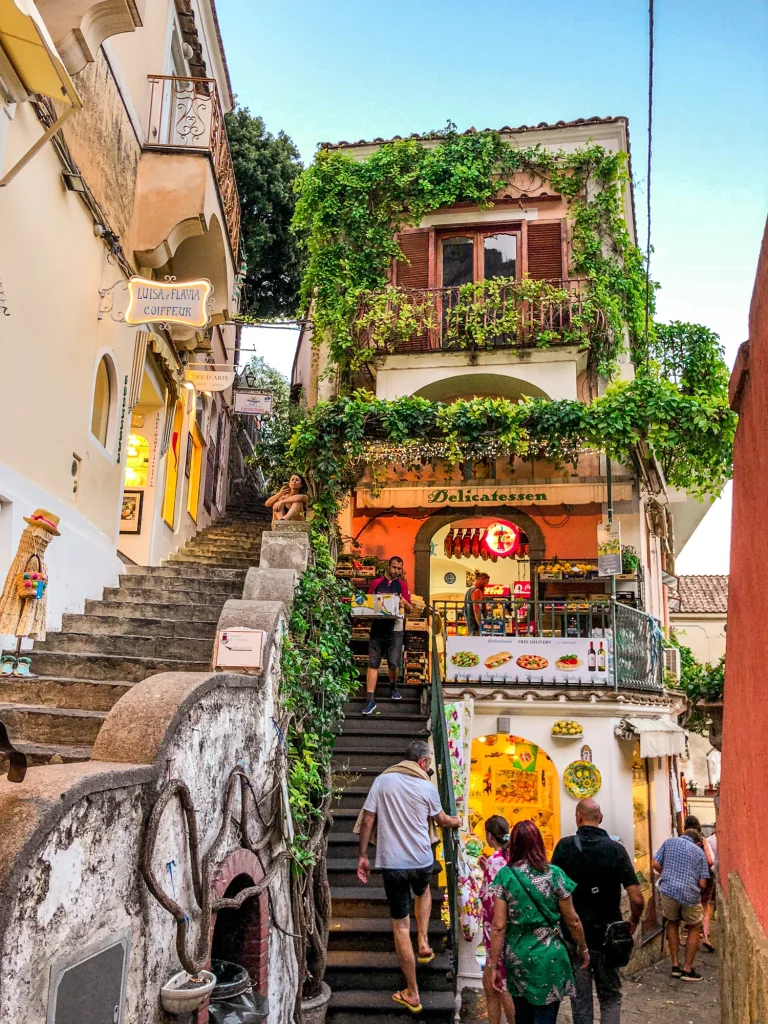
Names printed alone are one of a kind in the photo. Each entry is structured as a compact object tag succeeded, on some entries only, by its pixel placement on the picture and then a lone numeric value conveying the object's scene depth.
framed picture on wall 11.36
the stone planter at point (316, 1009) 6.31
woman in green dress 4.99
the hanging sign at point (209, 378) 12.52
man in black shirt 5.45
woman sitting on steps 10.38
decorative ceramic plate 11.36
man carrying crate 10.33
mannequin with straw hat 5.78
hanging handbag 5.78
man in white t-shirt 6.43
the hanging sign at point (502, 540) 15.84
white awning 11.32
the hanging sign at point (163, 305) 8.52
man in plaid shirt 9.69
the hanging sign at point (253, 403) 17.56
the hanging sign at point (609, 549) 12.88
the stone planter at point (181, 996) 3.58
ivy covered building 11.84
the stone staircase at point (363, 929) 6.72
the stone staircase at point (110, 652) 5.08
